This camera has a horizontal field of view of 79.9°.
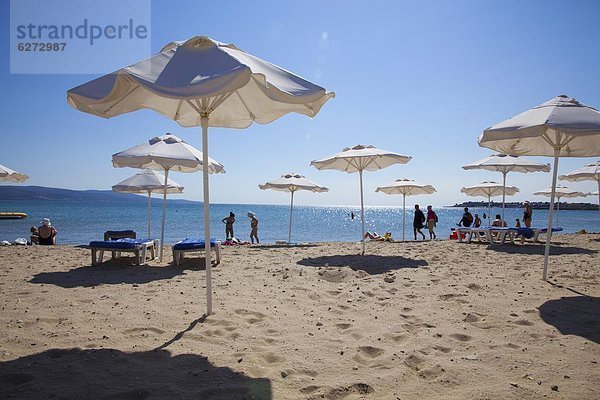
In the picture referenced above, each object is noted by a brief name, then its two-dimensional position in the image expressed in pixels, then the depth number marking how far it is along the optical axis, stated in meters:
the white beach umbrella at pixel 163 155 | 6.79
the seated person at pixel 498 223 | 12.88
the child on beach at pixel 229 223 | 15.07
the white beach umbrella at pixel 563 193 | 20.16
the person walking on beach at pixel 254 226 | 15.88
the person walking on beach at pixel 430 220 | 15.94
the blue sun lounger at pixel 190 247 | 7.02
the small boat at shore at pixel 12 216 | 36.78
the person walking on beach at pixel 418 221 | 15.61
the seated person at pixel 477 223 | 14.93
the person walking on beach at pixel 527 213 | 15.47
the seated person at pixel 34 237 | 12.28
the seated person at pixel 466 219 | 14.99
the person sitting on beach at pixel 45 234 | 11.09
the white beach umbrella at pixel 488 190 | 15.57
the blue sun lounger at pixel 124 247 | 6.93
